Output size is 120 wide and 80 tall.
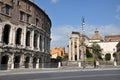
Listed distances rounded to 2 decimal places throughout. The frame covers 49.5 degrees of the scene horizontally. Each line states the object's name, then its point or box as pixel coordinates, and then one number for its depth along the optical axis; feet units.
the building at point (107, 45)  177.29
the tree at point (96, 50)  144.77
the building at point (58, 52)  195.52
